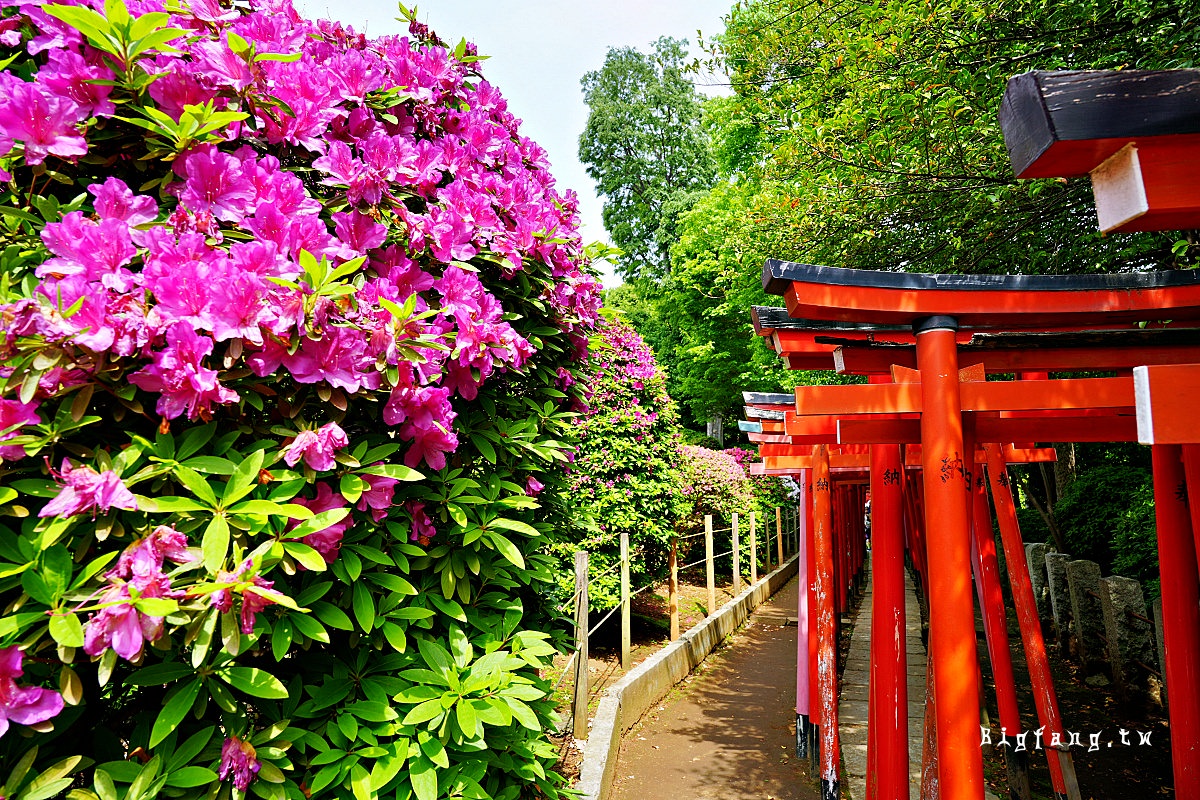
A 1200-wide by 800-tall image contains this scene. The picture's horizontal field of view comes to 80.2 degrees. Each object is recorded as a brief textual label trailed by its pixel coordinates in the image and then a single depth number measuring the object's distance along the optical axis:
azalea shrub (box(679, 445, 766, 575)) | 11.26
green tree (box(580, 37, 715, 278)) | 27.56
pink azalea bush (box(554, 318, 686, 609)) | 7.92
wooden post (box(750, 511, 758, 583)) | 13.22
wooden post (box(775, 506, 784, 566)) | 16.45
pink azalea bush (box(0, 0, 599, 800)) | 1.25
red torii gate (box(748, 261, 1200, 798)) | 3.12
